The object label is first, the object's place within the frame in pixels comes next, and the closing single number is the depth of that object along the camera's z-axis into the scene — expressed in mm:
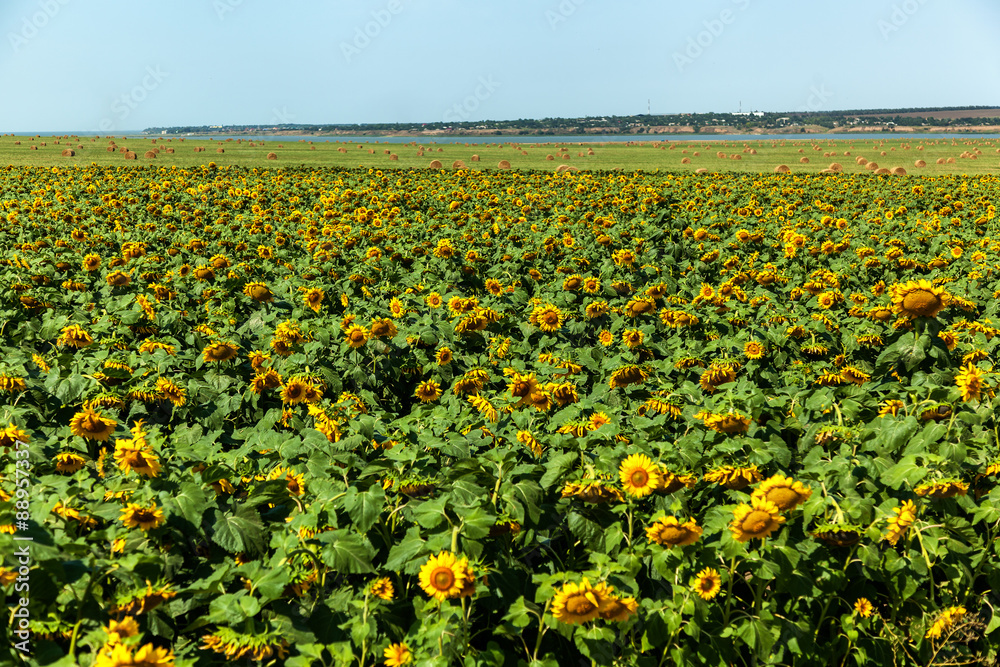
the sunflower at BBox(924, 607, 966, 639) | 2771
